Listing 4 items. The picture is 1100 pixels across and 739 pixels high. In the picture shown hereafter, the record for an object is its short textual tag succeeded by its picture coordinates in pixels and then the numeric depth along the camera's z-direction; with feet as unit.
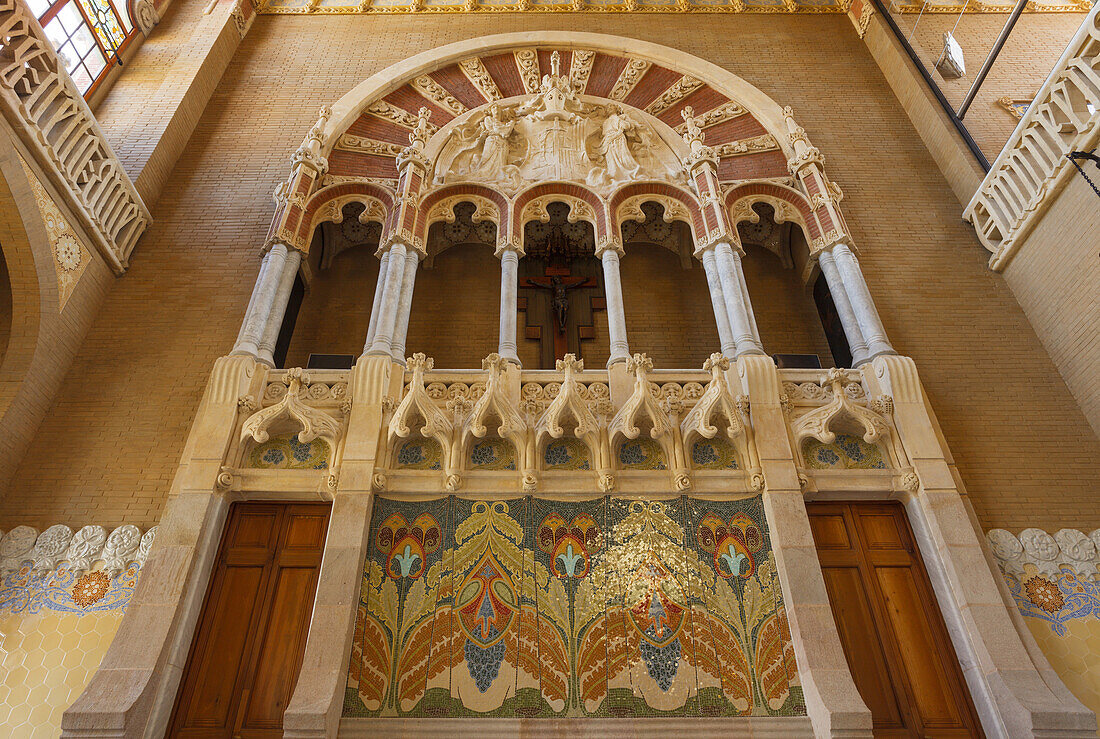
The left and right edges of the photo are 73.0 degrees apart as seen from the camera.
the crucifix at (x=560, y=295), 32.30
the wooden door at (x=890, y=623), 19.39
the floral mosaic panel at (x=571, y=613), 19.11
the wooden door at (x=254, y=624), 19.04
